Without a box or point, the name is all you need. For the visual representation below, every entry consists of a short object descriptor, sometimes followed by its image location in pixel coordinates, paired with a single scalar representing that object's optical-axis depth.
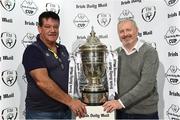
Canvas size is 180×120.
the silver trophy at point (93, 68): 2.02
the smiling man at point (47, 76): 2.05
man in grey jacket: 2.10
